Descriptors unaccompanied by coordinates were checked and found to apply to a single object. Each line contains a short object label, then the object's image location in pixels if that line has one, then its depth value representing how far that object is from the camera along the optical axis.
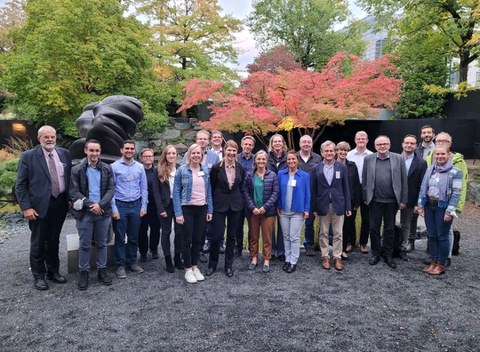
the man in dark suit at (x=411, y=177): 4.30
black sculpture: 4.35
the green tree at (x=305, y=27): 17.53
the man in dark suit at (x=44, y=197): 3.40
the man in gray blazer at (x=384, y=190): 4.14
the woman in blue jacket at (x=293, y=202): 4.02
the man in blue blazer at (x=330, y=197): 4.14
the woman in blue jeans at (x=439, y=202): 3.74
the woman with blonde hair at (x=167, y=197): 3.94
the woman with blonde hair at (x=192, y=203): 3.68
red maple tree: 8.70
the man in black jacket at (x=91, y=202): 3.48
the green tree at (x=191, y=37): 14.68
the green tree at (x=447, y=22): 11.09
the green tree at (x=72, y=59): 10.30
